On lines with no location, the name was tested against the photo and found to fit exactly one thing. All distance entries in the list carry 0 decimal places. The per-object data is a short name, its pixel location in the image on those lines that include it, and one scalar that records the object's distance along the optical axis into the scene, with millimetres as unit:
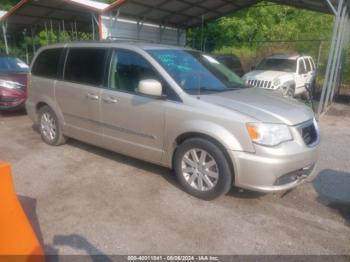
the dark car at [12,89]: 8133
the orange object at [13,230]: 2578
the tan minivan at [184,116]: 3723
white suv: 11695
